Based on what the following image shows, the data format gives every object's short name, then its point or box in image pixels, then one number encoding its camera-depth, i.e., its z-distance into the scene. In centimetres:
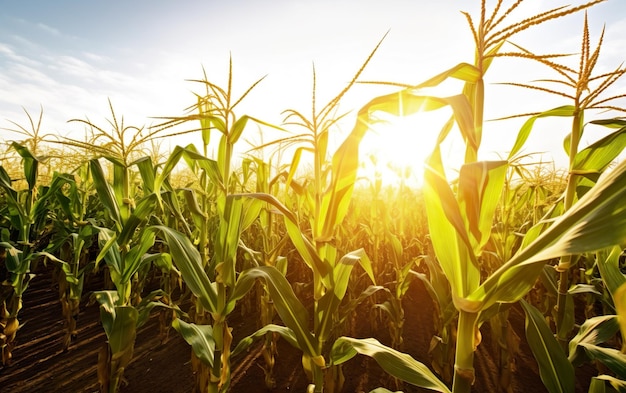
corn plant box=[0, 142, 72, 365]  244
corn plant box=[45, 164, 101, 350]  256
